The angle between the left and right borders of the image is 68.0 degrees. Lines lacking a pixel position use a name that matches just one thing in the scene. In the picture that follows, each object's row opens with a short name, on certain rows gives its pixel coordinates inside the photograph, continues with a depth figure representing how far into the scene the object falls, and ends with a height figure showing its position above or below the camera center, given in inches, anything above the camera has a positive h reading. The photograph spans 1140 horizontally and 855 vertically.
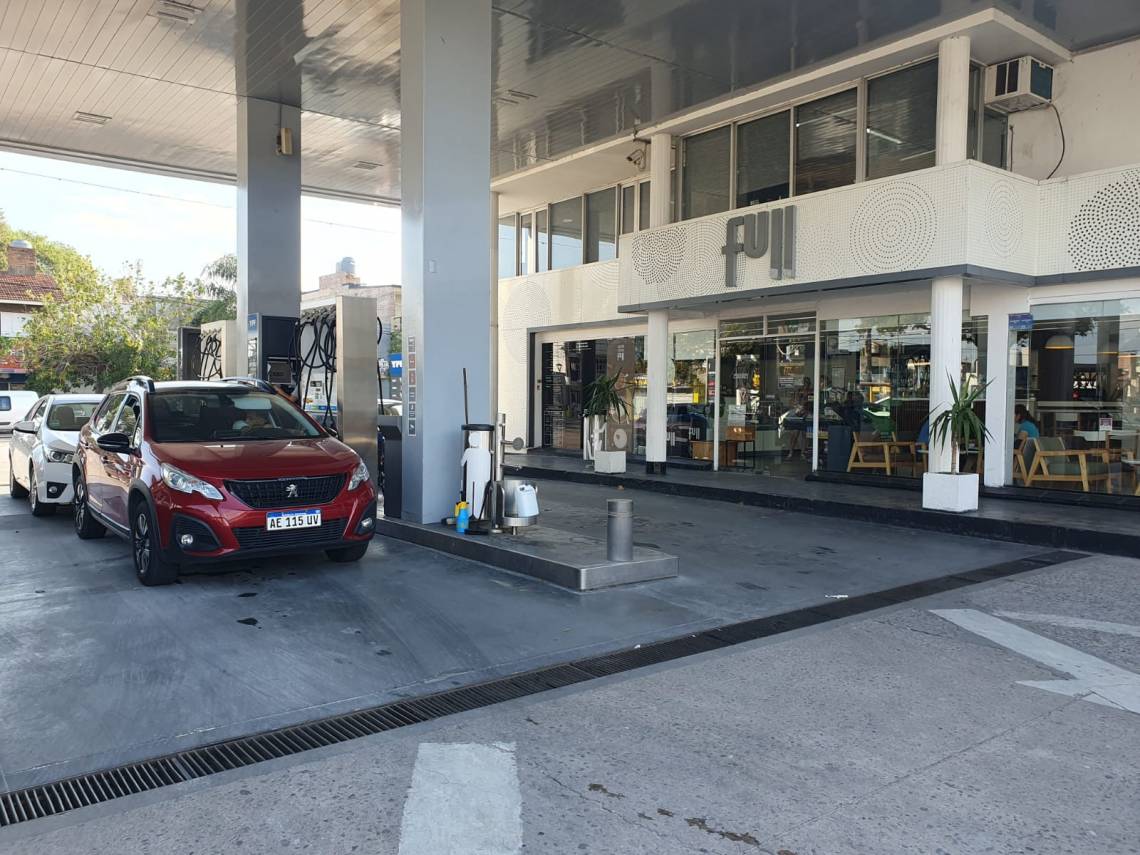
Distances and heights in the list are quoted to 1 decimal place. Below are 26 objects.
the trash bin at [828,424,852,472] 532.7 -37.0
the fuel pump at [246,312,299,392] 510.0 +21.2
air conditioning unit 435.8 +159.8
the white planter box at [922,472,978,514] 397.1 -48.6
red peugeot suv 252.4 -30.8
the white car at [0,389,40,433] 1088.2 -33.4
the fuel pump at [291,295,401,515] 399.2 +0.3
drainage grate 133.3 -65.3
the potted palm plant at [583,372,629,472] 586.6 -21.1
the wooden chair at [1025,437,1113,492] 438.3 -39.5
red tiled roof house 1419.8 +137.7
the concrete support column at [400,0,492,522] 341.4 +65.5
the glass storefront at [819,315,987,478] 493.7 -1.6
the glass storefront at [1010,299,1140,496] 425.4 -4.1
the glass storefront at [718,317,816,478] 561.0 -6.2
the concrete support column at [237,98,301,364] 518.3 +102.8
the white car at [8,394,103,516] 394.9 -32.8
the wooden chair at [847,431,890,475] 518.6 -39.3
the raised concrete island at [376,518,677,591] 270.8 -58.5
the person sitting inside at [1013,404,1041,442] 458.3 -18.9
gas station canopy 406.3 +177.0
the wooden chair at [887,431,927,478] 498.6 -38.6
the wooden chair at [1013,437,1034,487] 460.8 -37.6
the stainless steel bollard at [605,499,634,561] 278.8 -47.5
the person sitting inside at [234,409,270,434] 301.9 -14.3
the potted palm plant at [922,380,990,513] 398.0 -39.5
